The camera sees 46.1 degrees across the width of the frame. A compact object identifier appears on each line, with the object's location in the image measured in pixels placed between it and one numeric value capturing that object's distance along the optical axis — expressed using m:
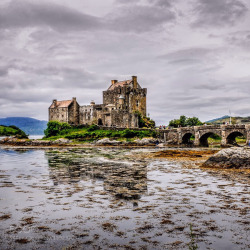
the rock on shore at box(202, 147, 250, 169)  20.96
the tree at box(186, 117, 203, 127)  111.38
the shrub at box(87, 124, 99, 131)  92.06
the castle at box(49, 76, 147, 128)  95.31
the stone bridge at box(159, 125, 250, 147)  60.59
